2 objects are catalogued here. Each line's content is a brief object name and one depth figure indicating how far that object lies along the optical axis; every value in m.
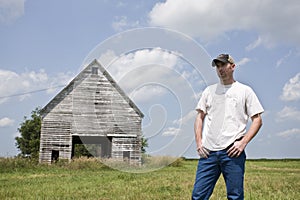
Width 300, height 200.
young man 3.64
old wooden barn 21.55
